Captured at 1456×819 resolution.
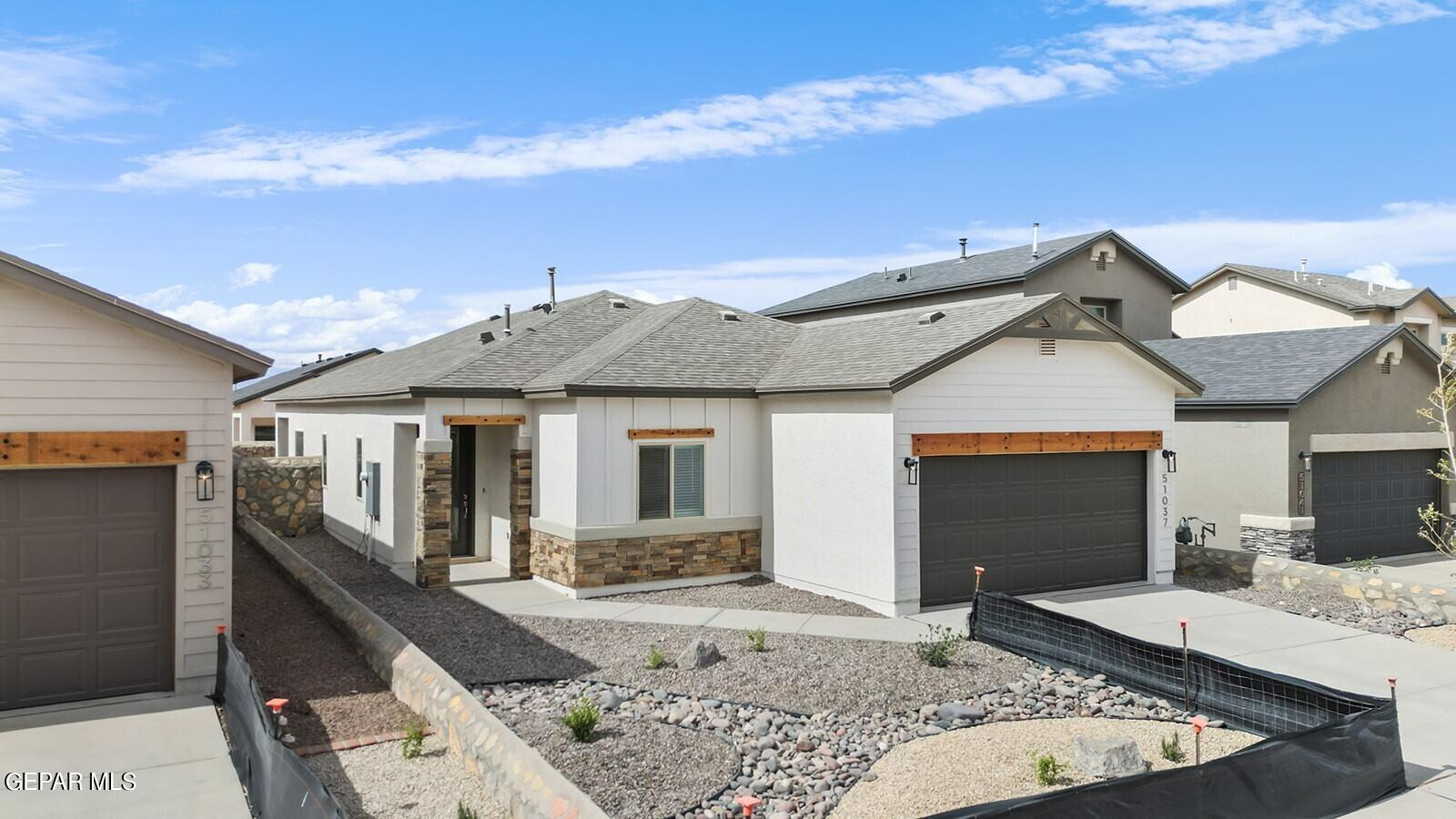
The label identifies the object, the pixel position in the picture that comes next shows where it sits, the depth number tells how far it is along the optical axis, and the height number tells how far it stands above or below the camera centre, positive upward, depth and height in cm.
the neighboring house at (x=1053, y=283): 2698 +409
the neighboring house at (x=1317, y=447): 1769 -52
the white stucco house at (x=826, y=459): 1405 -60
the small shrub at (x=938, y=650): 1093 -268
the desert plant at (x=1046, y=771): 766 -281
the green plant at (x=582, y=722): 851 -268
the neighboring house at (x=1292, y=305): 3384 +431
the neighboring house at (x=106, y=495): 902 -72
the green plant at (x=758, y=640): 1150 -266
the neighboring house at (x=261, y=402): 3781 +78
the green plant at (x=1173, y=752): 832 -288
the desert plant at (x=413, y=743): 841 -286
